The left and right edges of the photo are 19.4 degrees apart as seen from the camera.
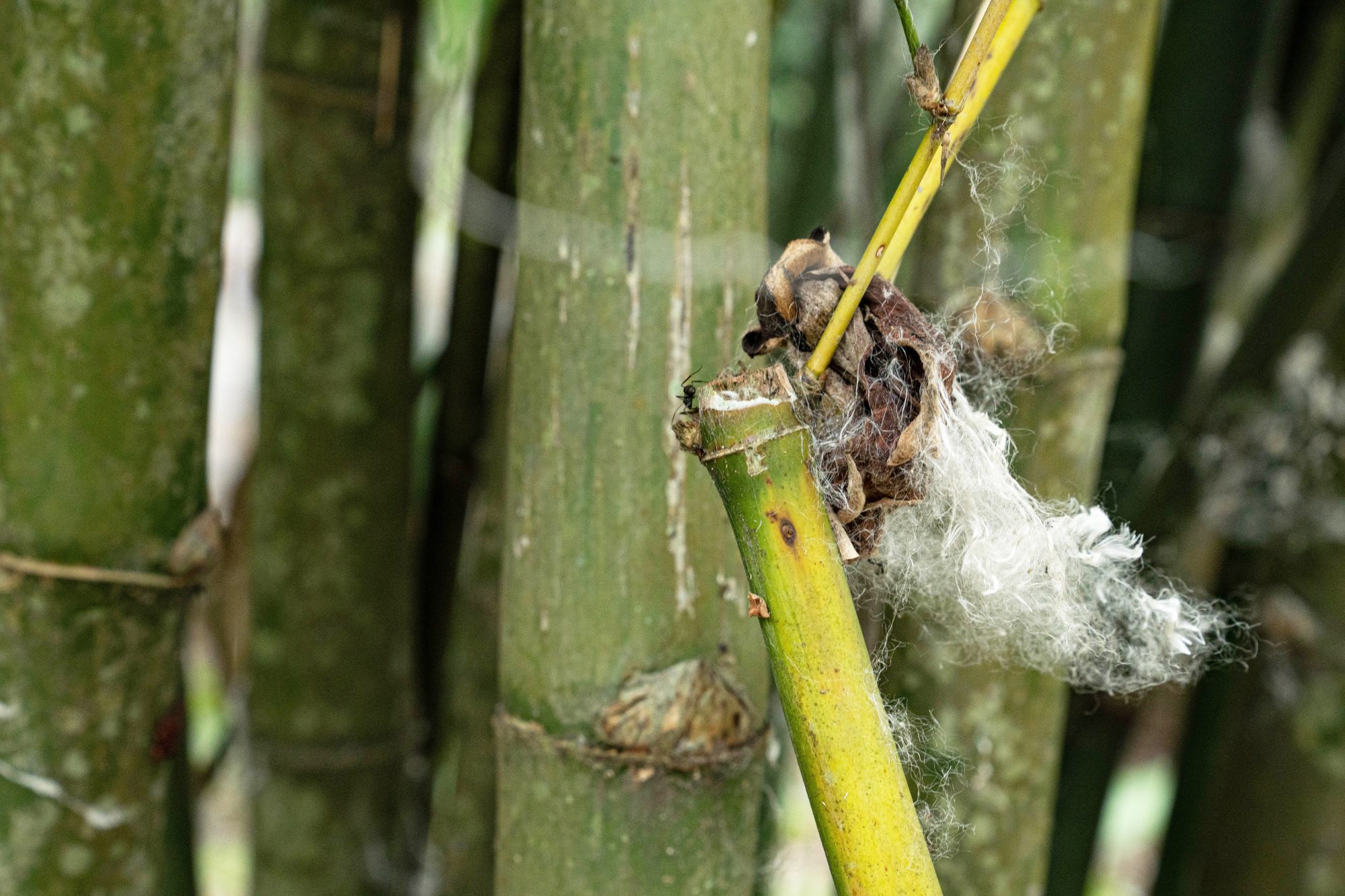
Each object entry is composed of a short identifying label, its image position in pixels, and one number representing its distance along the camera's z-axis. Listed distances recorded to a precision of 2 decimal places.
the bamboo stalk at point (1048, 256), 1.14
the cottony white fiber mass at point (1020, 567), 0.99
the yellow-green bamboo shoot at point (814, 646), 0.95
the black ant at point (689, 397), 0.96
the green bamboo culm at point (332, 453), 1.37
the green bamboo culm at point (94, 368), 1.12
